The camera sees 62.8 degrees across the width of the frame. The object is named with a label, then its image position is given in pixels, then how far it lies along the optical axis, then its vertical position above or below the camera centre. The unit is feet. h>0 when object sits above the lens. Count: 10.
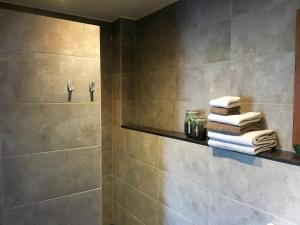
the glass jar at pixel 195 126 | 5.44 -0.65
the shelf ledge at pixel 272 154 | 3.68 -0.94
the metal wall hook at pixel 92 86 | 5.23 +0.24
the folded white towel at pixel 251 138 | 4.00 -0.70
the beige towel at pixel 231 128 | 4.18 -0.55
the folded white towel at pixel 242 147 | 4.02 -0.86
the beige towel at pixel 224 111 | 4.50 -0.26
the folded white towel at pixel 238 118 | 4.18 -0.38
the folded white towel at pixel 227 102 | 4.46 -0.09
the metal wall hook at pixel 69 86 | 4.96 +0.23
